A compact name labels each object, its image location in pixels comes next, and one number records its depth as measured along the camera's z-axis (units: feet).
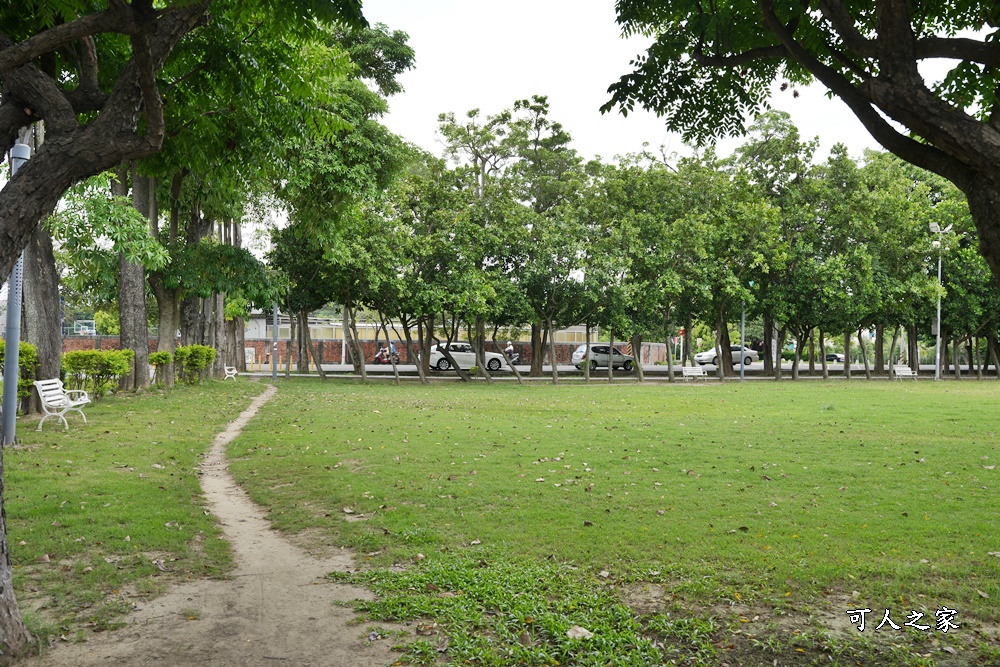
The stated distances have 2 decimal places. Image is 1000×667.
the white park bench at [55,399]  39.11
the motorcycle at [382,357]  153.48
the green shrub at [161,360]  66.54
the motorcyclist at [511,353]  159.12
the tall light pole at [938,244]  110.11
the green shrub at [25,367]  42.52
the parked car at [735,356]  182.88
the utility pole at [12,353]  34.01
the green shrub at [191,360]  75.72
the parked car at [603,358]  148.79
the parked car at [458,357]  136.15
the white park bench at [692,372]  113.29
